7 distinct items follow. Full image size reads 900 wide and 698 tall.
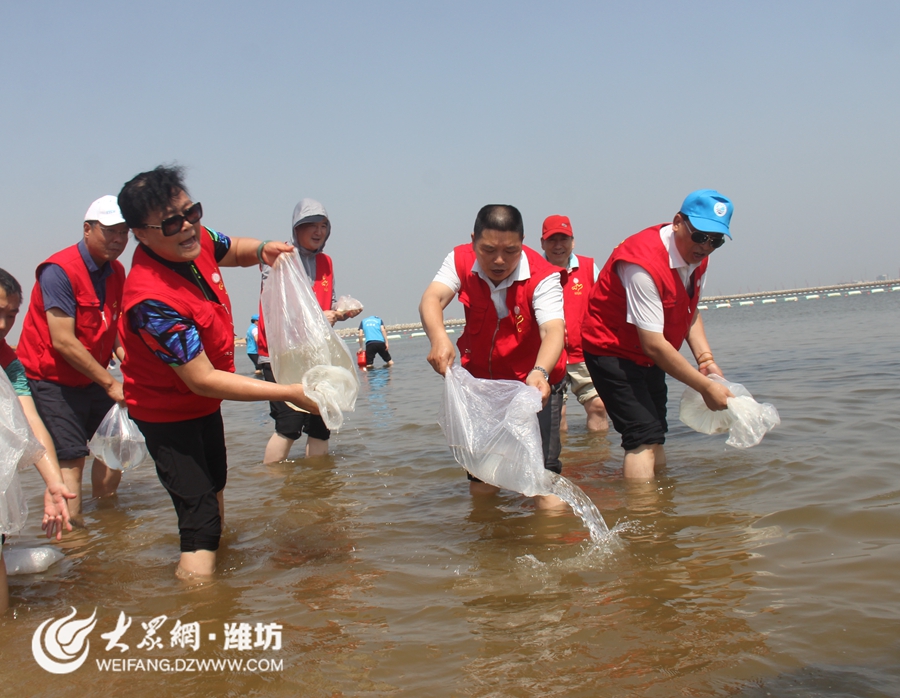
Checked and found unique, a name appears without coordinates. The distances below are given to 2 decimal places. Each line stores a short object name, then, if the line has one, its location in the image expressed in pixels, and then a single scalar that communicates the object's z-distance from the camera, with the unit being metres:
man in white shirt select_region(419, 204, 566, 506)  3.36
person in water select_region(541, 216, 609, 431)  6.08
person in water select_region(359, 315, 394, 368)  16.78
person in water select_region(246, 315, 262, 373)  11.26
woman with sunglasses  2.80
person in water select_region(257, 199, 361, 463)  4.88
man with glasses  3.72
